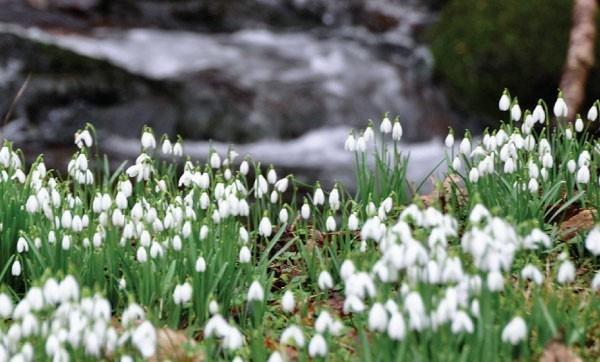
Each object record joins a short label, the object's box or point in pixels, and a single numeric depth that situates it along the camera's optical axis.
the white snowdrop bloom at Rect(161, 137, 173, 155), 7.14
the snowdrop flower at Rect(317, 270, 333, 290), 5.33
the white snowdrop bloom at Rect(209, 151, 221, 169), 7.17
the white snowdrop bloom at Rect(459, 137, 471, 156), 7.20
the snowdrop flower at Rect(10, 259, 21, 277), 6.33
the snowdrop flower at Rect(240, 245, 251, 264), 6.06
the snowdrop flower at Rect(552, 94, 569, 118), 7.05
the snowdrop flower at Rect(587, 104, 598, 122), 7.09
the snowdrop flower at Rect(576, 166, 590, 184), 6.87
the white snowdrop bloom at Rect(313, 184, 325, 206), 6.95
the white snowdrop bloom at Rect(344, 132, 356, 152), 6.97
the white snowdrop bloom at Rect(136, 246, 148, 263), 6.03
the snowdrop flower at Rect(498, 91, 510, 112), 7.15
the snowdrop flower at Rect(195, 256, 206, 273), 5.84
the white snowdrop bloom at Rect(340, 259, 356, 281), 4.91
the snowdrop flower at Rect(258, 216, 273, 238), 6.32
